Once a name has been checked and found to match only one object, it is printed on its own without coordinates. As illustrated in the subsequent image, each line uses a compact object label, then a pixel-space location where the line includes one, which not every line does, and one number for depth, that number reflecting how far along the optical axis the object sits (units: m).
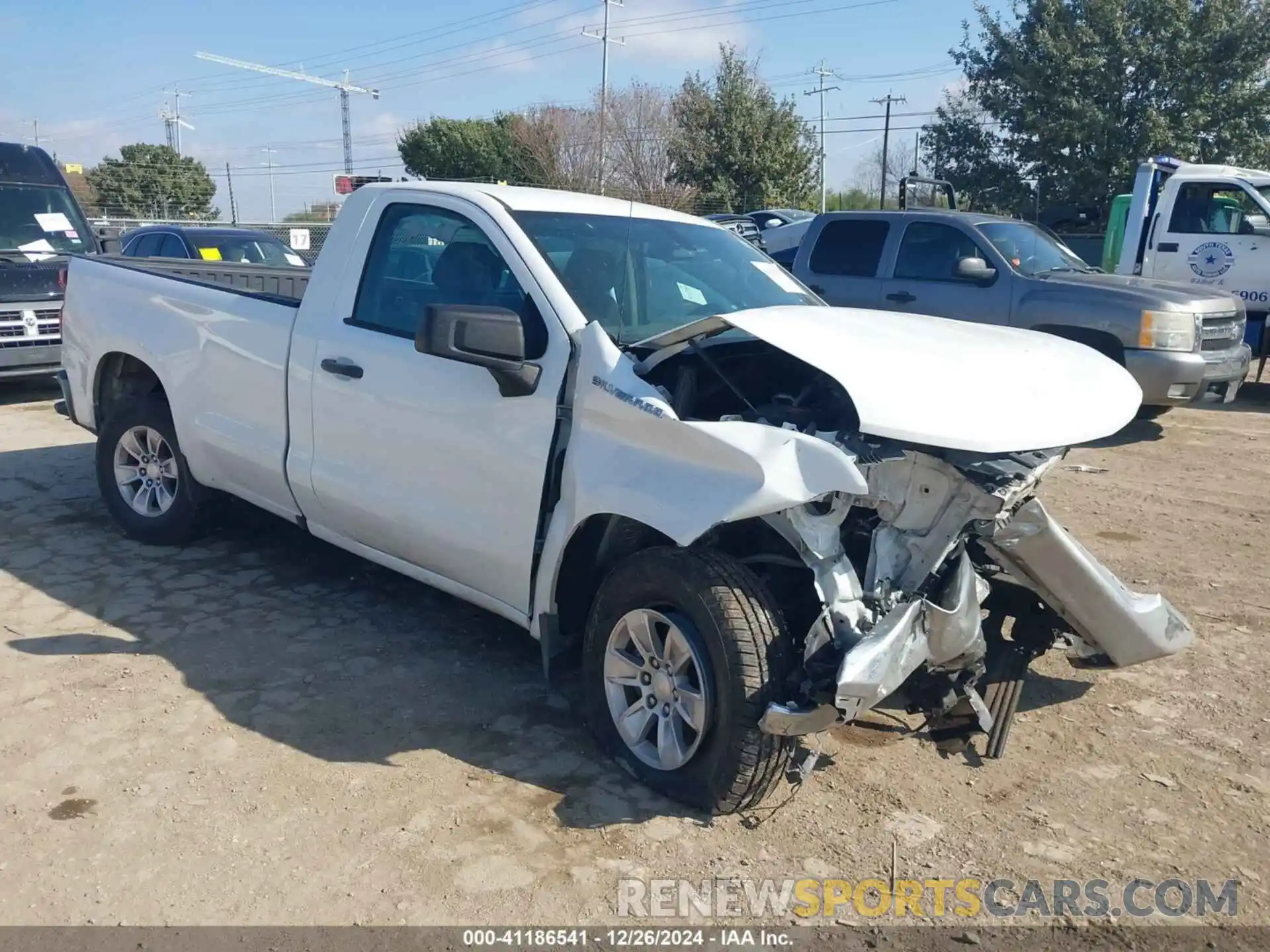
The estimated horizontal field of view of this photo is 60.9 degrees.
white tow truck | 11.95
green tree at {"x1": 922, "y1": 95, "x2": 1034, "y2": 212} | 29.70
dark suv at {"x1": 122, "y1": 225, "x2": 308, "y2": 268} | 13.10
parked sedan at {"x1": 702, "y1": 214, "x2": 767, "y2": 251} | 13.89
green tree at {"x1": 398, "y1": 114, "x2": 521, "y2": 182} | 46.25
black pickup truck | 10.46
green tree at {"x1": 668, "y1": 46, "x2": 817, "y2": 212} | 31.42
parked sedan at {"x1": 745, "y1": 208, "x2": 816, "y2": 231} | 24.11
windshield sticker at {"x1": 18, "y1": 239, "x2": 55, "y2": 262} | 11.09
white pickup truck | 3.23
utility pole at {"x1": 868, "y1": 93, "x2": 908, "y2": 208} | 51.41
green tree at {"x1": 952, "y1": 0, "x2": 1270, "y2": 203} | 25.75
